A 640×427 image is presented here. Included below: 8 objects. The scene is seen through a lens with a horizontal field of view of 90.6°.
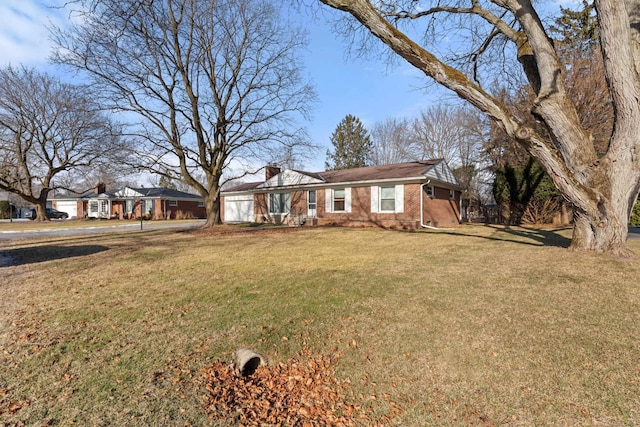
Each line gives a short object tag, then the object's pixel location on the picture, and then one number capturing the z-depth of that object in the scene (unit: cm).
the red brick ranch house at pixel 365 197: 1625
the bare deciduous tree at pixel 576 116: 614
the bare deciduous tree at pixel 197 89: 1478
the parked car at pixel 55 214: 3934
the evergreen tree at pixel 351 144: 4278
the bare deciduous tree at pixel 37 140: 2686
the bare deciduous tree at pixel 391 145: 3941
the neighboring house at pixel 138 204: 3484
